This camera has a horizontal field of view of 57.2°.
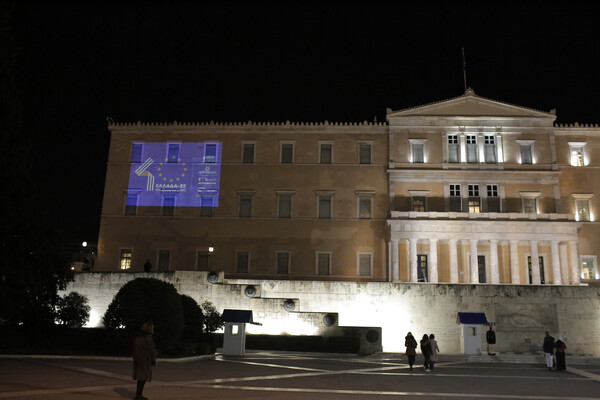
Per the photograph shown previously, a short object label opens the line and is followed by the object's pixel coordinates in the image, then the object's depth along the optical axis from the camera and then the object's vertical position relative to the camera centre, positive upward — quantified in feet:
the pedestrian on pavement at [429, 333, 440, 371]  62.76 -2.27
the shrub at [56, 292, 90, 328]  84.17 +0.98
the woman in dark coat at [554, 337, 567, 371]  66.74 -2.59
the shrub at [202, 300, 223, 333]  86.74 +0.07
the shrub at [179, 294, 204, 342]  77.25 +0.03
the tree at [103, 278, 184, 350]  64.44 +1.09
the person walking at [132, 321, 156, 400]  36.27 -2.54
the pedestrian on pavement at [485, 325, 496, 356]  89.04 -0.87
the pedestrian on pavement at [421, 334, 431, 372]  61.21 -2.46
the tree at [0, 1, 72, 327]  66.08 +10.82
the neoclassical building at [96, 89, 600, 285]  127.34 +31.88
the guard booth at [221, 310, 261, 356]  73.41 -1.21
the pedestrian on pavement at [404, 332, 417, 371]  62.90 -2.26
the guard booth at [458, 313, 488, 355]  83.97 +0.13
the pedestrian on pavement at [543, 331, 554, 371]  68.54 -2.03
